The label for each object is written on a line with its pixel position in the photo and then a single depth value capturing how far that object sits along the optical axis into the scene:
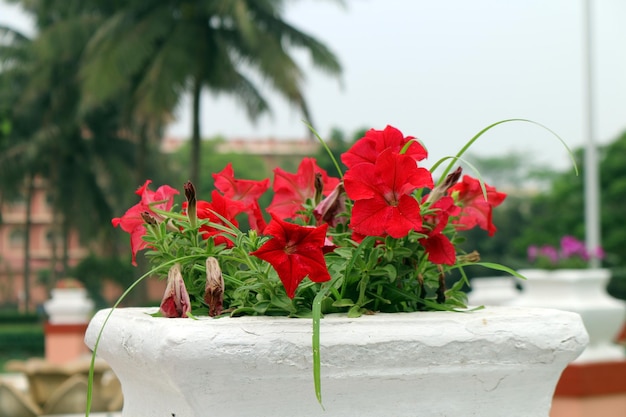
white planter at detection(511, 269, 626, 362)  4.89
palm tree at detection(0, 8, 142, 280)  26.08
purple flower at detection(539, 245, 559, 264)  5.77
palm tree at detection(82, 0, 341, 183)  18.25
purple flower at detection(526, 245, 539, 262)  6.09
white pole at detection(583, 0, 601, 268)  11.70
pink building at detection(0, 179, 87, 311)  50.69
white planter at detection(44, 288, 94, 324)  12.56
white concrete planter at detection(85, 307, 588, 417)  1.16
